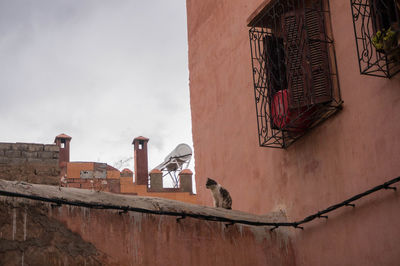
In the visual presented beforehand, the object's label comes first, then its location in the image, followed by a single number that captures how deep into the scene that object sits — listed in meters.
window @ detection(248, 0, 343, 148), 6.98
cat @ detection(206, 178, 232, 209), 7.74
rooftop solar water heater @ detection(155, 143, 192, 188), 21.47
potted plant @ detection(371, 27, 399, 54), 5.76
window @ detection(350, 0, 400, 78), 5.80
